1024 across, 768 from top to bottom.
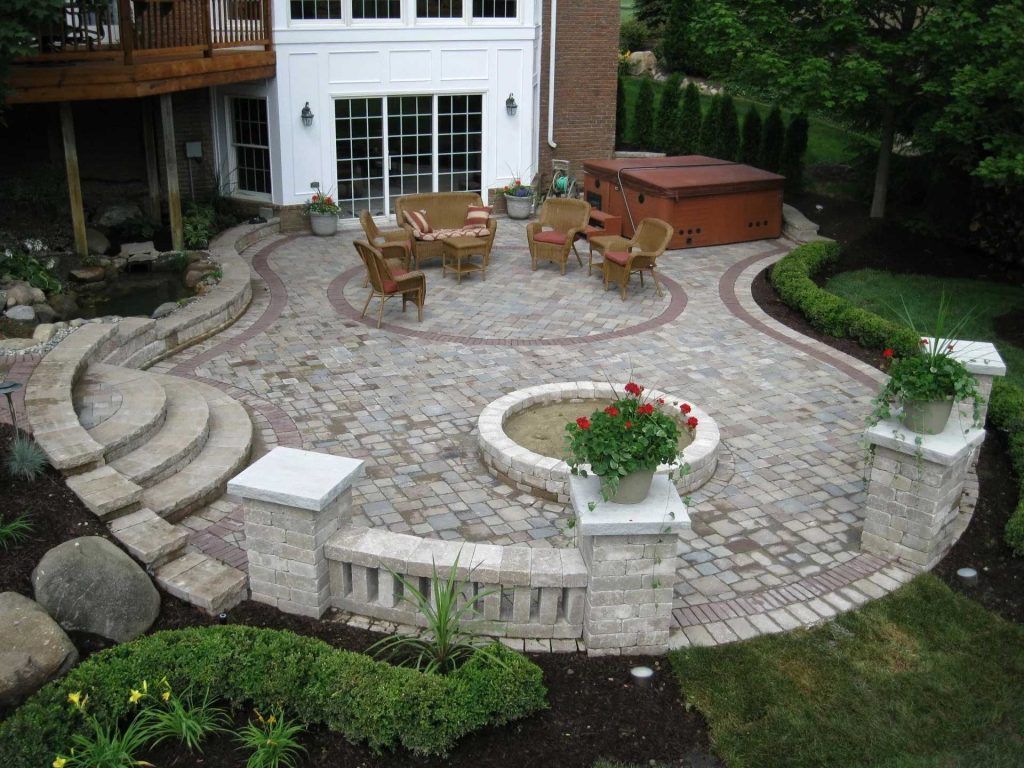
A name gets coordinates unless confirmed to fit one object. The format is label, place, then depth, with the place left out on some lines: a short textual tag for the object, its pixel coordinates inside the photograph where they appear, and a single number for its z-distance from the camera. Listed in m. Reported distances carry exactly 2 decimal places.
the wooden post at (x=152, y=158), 15.41
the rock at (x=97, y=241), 13.69
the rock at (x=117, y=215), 14.57
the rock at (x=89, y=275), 12.52
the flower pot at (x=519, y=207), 17.11
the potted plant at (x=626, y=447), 5.46
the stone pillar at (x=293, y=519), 5.56
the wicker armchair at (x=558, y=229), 13.62
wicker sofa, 13.55
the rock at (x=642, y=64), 29.53
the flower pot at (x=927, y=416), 6.63
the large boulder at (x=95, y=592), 5.53
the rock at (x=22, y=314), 10.09
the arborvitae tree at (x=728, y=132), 19.41
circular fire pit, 7.54
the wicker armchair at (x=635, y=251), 12.58
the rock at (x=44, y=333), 9.37
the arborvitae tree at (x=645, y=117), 21.80
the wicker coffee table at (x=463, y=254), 13.13
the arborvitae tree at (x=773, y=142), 18.47
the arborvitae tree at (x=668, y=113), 21.28
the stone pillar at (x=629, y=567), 5.39
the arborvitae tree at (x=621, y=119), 22.88
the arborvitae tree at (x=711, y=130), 19.83
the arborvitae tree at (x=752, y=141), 18.86
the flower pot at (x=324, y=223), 15.70
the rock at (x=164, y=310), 11.01
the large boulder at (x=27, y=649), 4.98
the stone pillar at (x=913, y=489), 6.56
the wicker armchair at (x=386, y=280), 11.23
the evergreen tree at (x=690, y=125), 20.50
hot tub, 15.16
